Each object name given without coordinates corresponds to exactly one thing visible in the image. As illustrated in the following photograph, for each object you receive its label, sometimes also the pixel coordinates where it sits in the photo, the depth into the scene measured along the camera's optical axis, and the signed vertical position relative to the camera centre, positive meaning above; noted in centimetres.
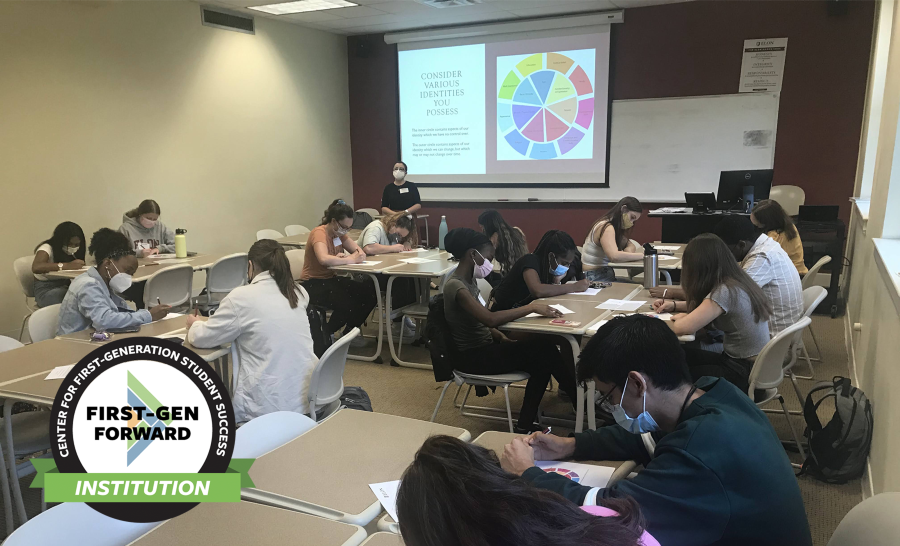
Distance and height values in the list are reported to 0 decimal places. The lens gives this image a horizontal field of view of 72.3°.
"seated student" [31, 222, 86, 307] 459 -81
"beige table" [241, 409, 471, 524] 152 -85
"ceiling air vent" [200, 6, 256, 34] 689 +149
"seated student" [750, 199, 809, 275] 466 -58
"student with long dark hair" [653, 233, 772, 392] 289 -73
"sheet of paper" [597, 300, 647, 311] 347 -87
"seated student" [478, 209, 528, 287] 468 -67
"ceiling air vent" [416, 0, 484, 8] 680 +162
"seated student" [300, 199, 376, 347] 495 -102
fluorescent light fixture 688 +163
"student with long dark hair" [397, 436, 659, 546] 79 -47
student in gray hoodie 545 -69
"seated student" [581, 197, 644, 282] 489 -69
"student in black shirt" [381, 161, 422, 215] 766 -55
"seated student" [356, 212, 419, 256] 571 -79
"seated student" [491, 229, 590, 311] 374 -76
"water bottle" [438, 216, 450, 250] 725 -96
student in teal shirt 131 -66
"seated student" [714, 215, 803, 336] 341 -70
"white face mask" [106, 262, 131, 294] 307 -64
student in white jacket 264 -81
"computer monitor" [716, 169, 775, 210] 603 -34
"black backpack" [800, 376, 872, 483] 275 -131
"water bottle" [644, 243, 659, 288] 411 -78
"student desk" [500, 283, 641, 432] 307 -88
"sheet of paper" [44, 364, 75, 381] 244 -87
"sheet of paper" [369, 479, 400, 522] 150 -85
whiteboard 691 +9
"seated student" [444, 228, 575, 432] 324 -99
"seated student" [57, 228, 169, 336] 302 -68
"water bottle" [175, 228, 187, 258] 531 -81
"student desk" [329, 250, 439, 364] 479 -92
